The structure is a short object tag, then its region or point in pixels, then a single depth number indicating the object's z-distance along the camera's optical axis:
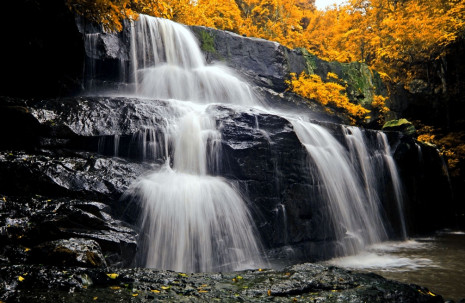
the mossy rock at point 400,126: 12.84
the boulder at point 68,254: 3.17
